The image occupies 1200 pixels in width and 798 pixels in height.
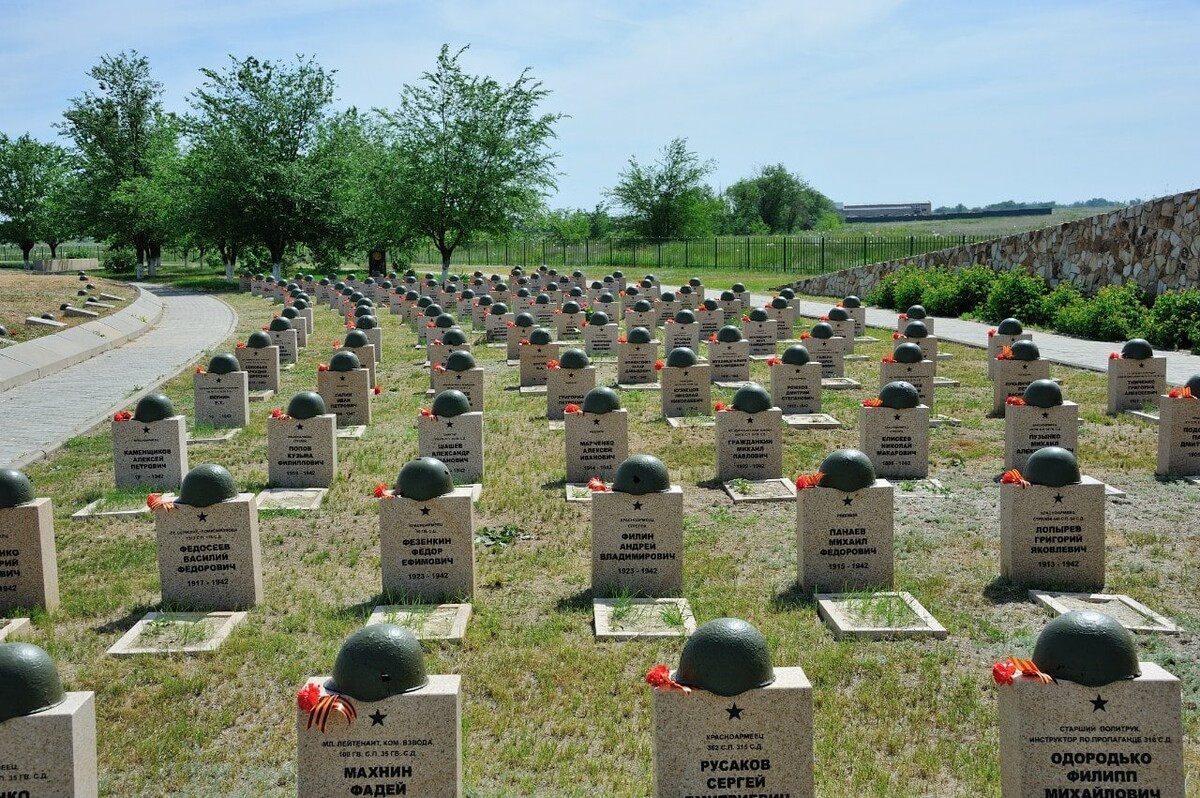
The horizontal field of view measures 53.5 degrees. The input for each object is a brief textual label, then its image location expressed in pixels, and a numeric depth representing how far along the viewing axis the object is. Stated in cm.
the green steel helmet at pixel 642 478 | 811
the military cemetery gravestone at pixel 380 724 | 471
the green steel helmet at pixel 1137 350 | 1559
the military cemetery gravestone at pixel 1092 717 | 482
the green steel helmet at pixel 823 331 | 1908
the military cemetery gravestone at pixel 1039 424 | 1189
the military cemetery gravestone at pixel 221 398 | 1544
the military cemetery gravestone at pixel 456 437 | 1185
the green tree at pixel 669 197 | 7175
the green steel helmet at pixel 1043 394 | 1188
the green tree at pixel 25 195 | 7762
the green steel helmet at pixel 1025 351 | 1566
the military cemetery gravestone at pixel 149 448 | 1155
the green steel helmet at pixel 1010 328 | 1853
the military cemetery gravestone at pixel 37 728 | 468
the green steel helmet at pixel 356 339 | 1833
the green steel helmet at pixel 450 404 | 1178
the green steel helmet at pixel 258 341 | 1856
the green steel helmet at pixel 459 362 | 1531
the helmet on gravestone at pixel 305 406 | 1198
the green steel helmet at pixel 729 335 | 1909
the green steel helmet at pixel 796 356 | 1592
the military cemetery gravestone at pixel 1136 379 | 1552
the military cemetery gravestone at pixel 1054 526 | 821
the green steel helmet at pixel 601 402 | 1166
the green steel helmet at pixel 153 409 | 1156
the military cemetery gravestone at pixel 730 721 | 469
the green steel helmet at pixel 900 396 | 1197
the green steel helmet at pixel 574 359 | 1547
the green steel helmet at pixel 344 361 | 1556
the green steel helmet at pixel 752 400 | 1173
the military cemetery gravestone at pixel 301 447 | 1188
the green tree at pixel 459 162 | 4741
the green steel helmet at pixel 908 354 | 1568
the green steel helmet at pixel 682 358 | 1568
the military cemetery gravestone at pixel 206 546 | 804
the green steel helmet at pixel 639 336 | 1889
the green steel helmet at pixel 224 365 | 1551
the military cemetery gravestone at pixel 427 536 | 802
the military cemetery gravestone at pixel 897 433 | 1200
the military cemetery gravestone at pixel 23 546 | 791
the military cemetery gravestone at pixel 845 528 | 822
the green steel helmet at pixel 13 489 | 787
